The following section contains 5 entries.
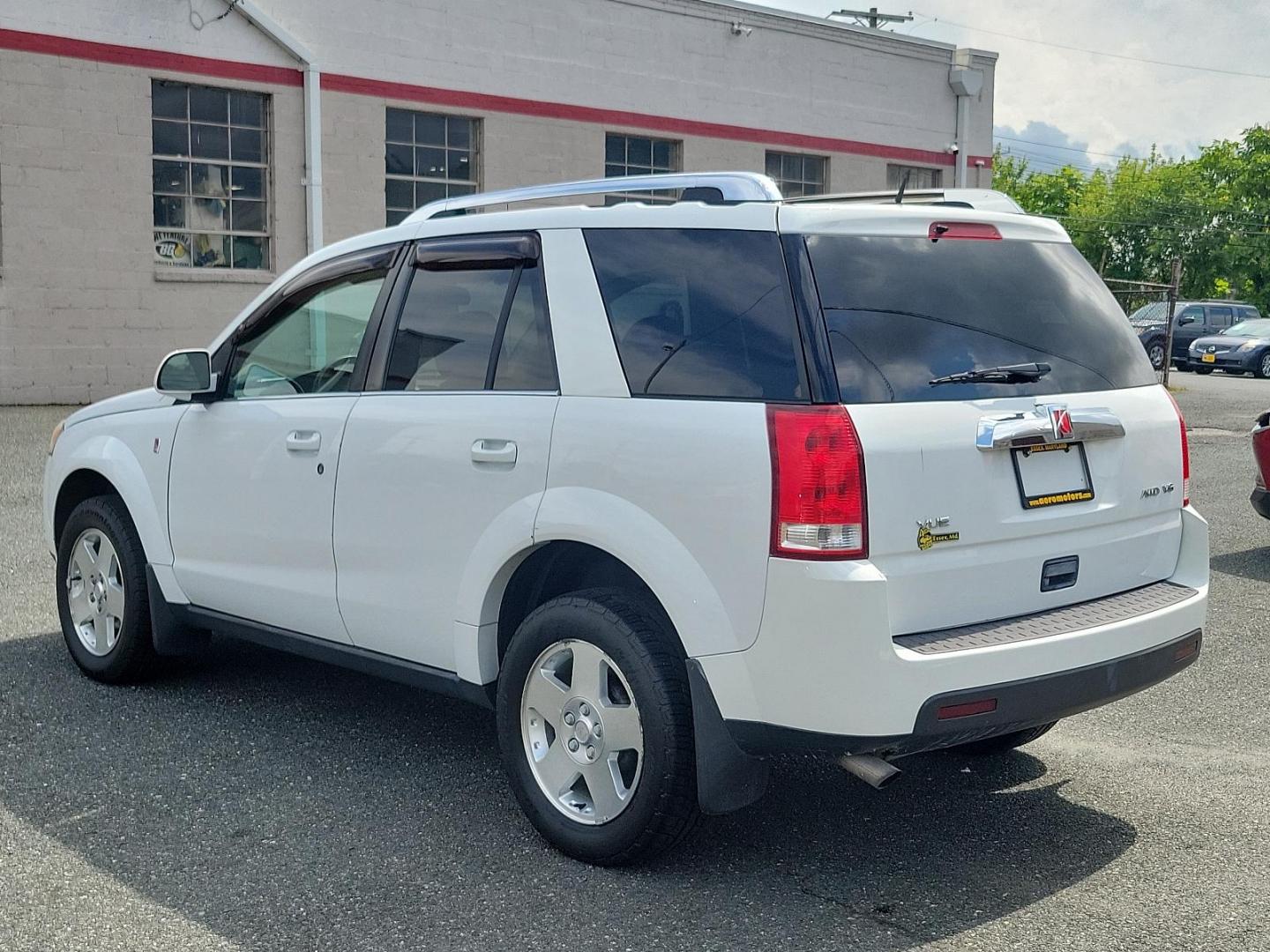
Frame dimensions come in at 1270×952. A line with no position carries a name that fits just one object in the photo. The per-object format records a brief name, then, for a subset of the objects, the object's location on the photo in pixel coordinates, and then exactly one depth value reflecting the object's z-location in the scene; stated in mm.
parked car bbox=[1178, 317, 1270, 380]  33875
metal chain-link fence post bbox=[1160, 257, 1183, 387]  22594
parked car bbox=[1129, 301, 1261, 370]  36250
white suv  3654
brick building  16562
